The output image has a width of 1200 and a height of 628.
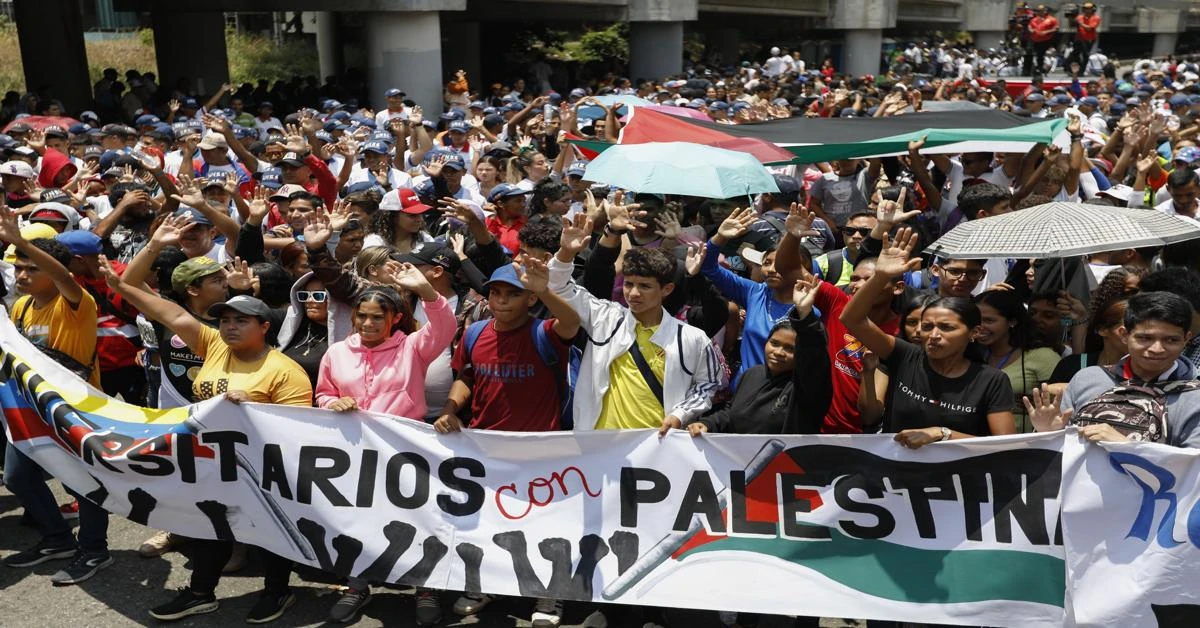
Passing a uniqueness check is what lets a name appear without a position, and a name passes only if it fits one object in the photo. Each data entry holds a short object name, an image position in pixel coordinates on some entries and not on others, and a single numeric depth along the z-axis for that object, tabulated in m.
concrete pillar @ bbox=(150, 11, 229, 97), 23.25
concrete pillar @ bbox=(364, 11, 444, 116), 20.42
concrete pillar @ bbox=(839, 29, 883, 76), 37.25
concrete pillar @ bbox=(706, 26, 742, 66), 41.97
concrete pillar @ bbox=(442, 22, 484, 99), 31.16
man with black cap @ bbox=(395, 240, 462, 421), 5.62
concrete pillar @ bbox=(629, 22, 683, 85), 29.11
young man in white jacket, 5.12
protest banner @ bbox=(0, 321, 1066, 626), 4.77
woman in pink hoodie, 5.38
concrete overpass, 20.64
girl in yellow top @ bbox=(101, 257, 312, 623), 5.37
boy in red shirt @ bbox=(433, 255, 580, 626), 5.21
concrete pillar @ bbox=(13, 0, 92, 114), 21.11
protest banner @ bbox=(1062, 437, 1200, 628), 4.41
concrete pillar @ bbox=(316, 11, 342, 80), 30.08
